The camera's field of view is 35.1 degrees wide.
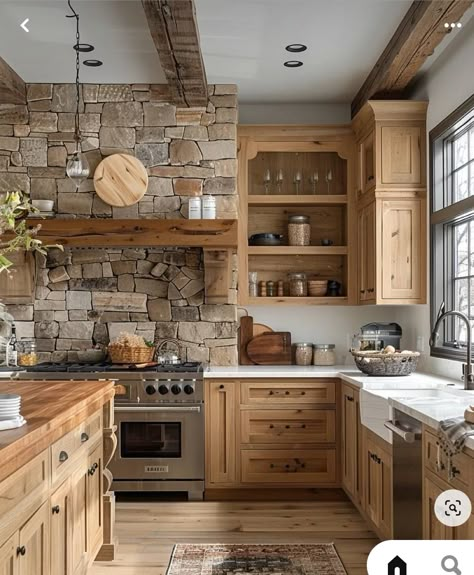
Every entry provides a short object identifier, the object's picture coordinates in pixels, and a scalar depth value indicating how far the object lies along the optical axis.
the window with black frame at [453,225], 4.72
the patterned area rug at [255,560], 3.83
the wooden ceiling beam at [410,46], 3.90
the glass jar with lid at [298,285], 5.99
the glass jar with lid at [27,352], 5.52
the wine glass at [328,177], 6.00
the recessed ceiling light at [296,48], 4.81
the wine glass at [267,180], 5.97
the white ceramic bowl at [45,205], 5.58
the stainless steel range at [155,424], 5.21
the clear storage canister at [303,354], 5.99
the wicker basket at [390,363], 4.82
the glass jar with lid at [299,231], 5.97
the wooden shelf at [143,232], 5.39
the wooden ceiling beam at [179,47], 3.86
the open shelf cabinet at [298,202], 5.93
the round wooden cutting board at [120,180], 5.60
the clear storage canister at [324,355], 5.97
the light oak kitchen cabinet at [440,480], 2.55
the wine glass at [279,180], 6.03
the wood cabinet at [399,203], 5.31
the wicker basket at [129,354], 5.38
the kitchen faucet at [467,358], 3.96
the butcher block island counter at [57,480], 2.26
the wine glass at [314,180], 6.05
